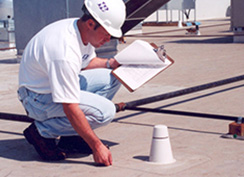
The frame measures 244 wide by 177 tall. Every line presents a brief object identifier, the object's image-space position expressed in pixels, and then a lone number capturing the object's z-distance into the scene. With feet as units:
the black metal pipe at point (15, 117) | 23.08
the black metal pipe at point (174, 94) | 25.00
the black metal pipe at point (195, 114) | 23.90
